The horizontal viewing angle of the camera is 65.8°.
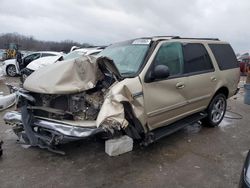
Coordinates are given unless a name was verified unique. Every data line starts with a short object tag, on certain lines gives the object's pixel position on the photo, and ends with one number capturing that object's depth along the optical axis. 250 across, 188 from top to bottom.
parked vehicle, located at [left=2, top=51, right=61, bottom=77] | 11.09
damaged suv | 2.59
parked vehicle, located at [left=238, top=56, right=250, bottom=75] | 14.92
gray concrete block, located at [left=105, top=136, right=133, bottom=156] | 2.98
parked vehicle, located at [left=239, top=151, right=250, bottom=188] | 1.56
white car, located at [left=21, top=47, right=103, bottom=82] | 7.98
